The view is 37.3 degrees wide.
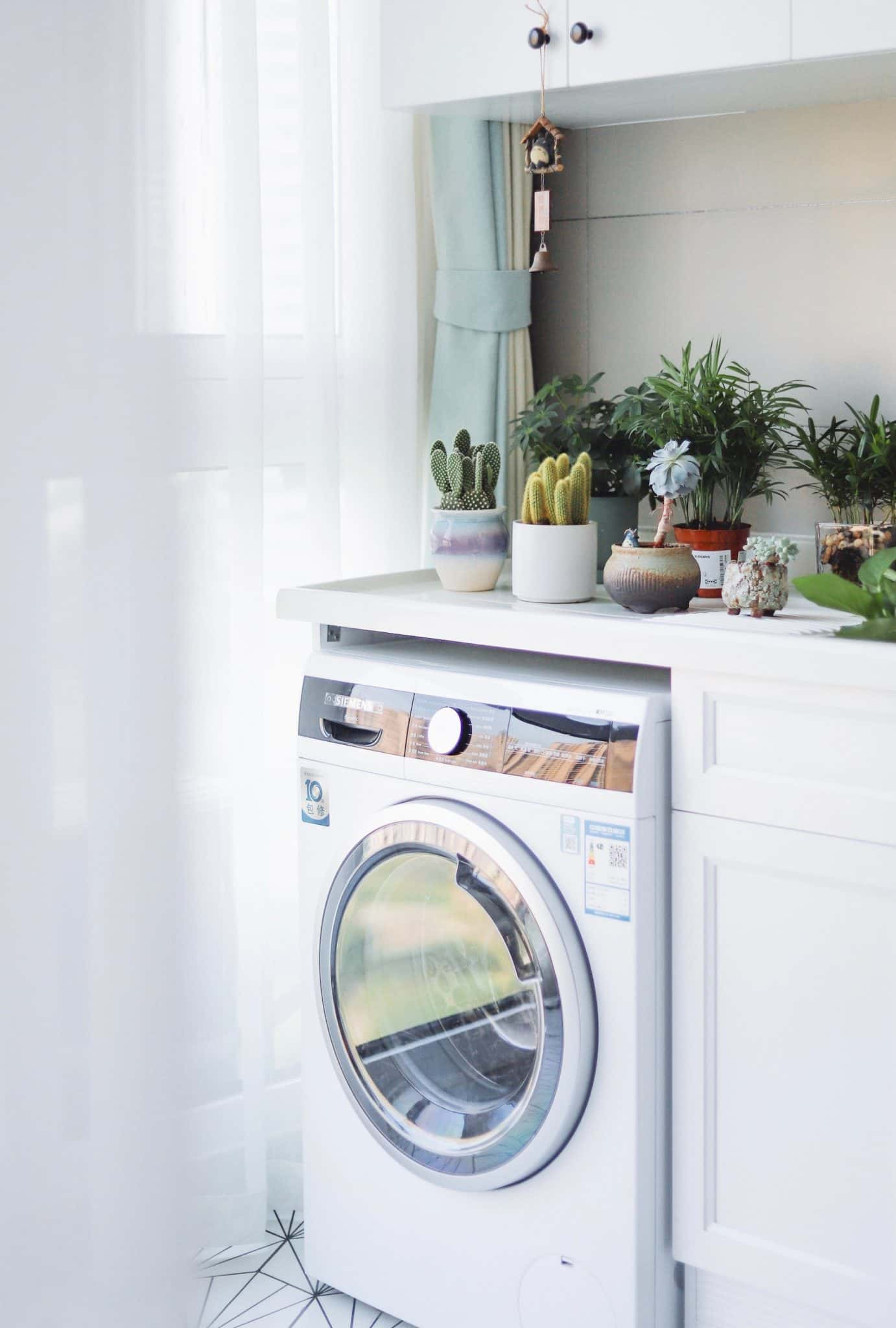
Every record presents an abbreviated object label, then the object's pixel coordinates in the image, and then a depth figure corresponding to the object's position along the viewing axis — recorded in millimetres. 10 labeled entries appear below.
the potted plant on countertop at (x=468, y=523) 1921
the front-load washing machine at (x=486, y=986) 1595
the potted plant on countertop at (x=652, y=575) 1685
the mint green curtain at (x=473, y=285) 2186
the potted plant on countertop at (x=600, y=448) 2068
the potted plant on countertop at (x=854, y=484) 1725
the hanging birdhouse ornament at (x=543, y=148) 1967
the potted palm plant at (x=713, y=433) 1874
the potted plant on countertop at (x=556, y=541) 1814
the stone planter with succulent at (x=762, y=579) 1616
